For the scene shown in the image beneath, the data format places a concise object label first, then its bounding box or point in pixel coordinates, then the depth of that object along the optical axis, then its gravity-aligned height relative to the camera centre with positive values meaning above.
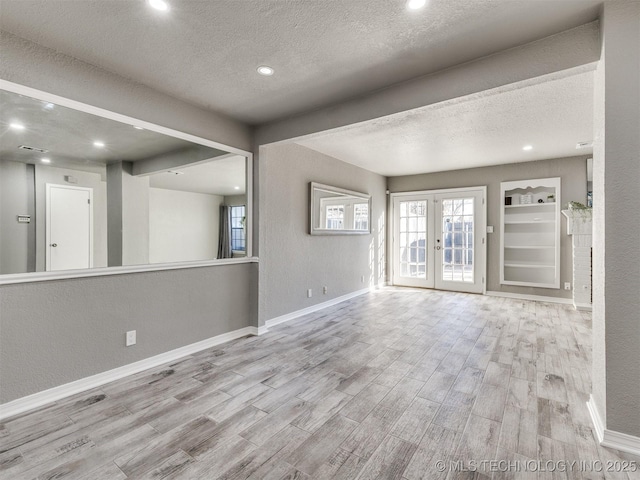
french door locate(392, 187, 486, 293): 6.23 +0.00
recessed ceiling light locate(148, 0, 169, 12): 1.76 +1.37
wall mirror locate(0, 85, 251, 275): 2.14 +0.40
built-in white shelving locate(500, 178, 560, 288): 5.62 +0.10
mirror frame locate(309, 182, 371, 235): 4.73 +0.47
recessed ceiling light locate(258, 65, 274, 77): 2.46 +1.39
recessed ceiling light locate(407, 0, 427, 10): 1.74 +1.36
